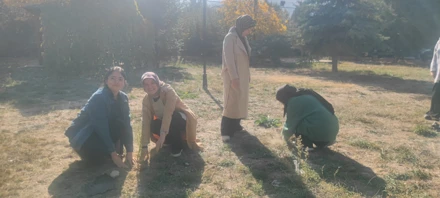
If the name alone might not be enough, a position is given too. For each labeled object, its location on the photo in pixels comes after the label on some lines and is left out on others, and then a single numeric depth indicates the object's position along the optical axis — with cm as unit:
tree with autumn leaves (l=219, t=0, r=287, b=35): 2212
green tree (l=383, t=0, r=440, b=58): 1838
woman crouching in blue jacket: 352
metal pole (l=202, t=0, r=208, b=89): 985
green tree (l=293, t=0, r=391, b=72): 1391
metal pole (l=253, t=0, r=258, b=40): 2206
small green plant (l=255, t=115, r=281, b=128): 557
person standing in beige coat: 445
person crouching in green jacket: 396
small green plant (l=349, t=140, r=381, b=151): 448
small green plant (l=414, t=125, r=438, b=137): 512
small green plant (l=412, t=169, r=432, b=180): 353
